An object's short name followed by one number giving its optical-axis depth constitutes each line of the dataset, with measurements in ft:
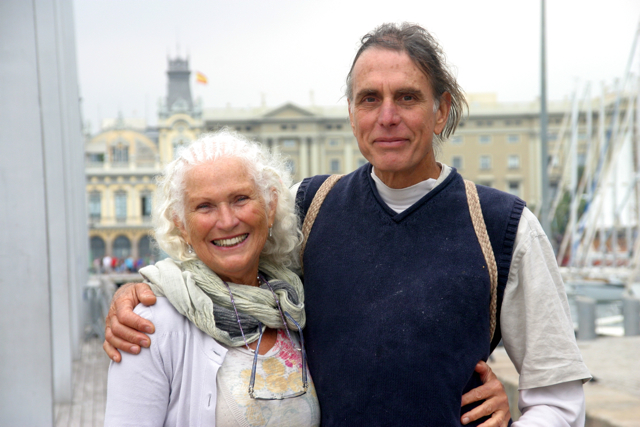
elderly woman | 5.55
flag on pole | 209.46
